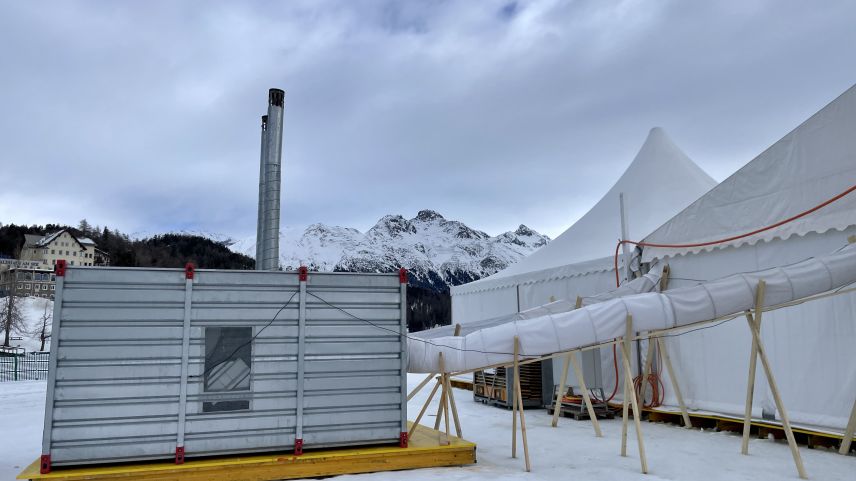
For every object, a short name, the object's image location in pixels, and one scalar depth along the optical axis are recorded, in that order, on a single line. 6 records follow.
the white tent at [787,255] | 8.55
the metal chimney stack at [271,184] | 9.95
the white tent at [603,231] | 13.95
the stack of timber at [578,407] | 11.59
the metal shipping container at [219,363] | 6.44
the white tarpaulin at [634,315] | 7.41
